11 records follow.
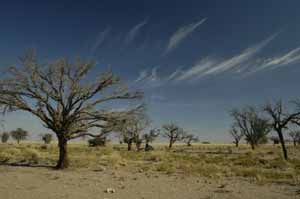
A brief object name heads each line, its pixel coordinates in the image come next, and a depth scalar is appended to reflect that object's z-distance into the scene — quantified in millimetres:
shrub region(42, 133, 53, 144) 105069
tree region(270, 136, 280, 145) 92862
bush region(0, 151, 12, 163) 22686
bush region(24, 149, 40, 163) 23684
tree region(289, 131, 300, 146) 81825
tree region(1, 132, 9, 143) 105625
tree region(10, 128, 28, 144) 102119
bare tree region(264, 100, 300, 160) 25970
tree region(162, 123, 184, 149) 77506
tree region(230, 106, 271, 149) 57094
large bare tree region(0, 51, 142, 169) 17266
